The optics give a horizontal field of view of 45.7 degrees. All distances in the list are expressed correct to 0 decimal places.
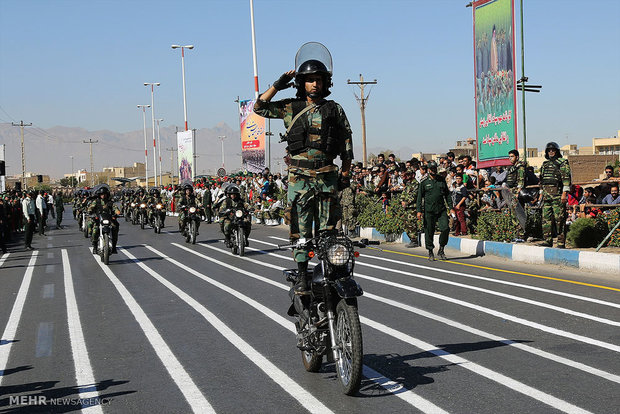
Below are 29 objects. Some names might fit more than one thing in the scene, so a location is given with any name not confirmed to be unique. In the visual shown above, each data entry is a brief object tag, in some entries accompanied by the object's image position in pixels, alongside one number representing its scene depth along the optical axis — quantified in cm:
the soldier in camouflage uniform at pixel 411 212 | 1873
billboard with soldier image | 1945
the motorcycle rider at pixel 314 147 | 606
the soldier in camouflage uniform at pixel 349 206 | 2227
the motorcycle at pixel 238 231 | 1766
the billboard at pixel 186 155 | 4909
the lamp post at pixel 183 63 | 5884
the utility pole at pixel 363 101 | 5597
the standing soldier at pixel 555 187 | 1420
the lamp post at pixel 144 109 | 9214
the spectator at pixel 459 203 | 1852
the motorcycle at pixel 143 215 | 3286
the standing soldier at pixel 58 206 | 4274
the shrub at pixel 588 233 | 1464
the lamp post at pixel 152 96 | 8294
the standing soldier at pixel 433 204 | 1521
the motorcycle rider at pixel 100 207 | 1767
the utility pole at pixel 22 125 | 11082
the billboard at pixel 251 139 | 4044
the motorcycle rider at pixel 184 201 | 2291
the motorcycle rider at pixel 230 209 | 1841
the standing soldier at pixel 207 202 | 3503
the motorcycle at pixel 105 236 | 1666
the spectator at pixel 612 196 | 1598
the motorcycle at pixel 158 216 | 2875
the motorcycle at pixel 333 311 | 506
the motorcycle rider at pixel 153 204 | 2914
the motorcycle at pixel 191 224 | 2211
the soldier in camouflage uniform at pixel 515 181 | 1635
